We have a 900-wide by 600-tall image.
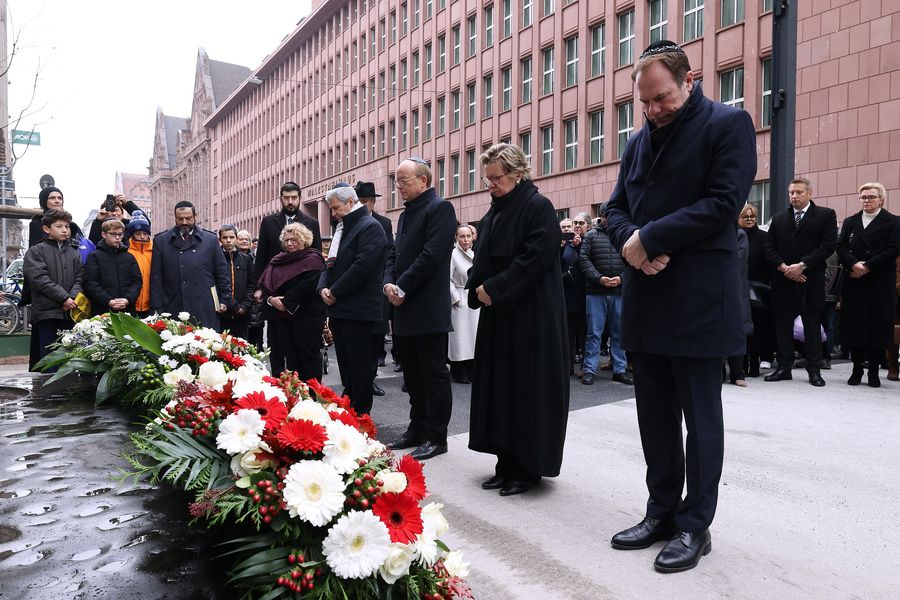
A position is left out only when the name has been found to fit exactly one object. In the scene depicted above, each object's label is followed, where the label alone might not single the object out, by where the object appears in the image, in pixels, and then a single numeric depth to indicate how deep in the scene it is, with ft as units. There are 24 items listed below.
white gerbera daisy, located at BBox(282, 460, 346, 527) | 5.08
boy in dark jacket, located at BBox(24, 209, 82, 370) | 24.14
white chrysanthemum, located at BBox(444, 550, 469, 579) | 5.72
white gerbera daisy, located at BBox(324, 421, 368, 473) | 5.62
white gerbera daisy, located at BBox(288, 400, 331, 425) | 6.16
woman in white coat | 29.45
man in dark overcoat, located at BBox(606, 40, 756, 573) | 9.95
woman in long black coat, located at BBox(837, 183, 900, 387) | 25.84
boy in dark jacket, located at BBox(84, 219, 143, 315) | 24.90
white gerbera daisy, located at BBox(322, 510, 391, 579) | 4.85
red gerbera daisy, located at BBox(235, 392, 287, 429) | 5.91
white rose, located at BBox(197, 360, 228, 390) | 7.50
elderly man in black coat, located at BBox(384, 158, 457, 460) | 17.06
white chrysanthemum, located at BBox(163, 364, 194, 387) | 7.93
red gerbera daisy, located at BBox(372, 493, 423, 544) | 5.22
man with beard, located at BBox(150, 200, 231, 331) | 25.76
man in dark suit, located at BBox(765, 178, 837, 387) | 26.44
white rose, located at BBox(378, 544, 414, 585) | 5.04
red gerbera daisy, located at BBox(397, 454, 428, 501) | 5.77
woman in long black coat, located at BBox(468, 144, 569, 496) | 13.71
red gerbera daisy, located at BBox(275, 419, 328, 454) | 5.67
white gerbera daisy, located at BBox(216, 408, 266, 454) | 5.64
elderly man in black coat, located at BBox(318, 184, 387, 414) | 18.81
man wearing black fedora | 25.70
